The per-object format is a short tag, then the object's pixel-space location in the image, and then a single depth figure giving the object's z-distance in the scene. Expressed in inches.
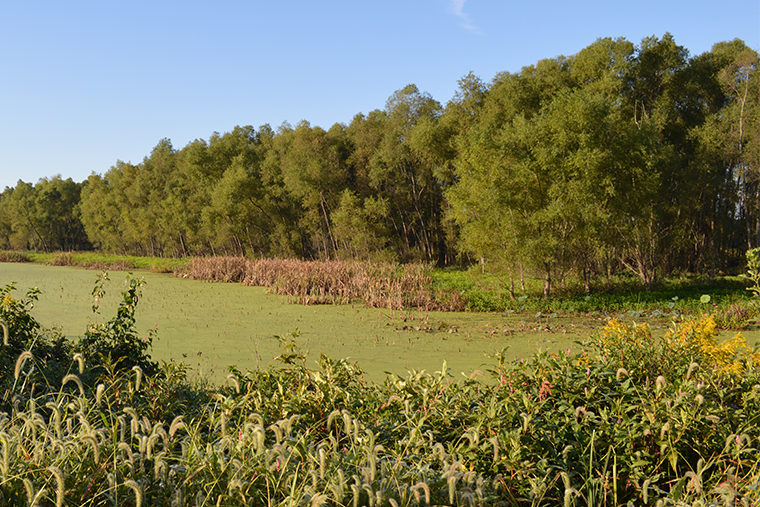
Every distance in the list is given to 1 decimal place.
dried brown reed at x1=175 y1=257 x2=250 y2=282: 828.0
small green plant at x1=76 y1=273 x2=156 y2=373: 195.5
